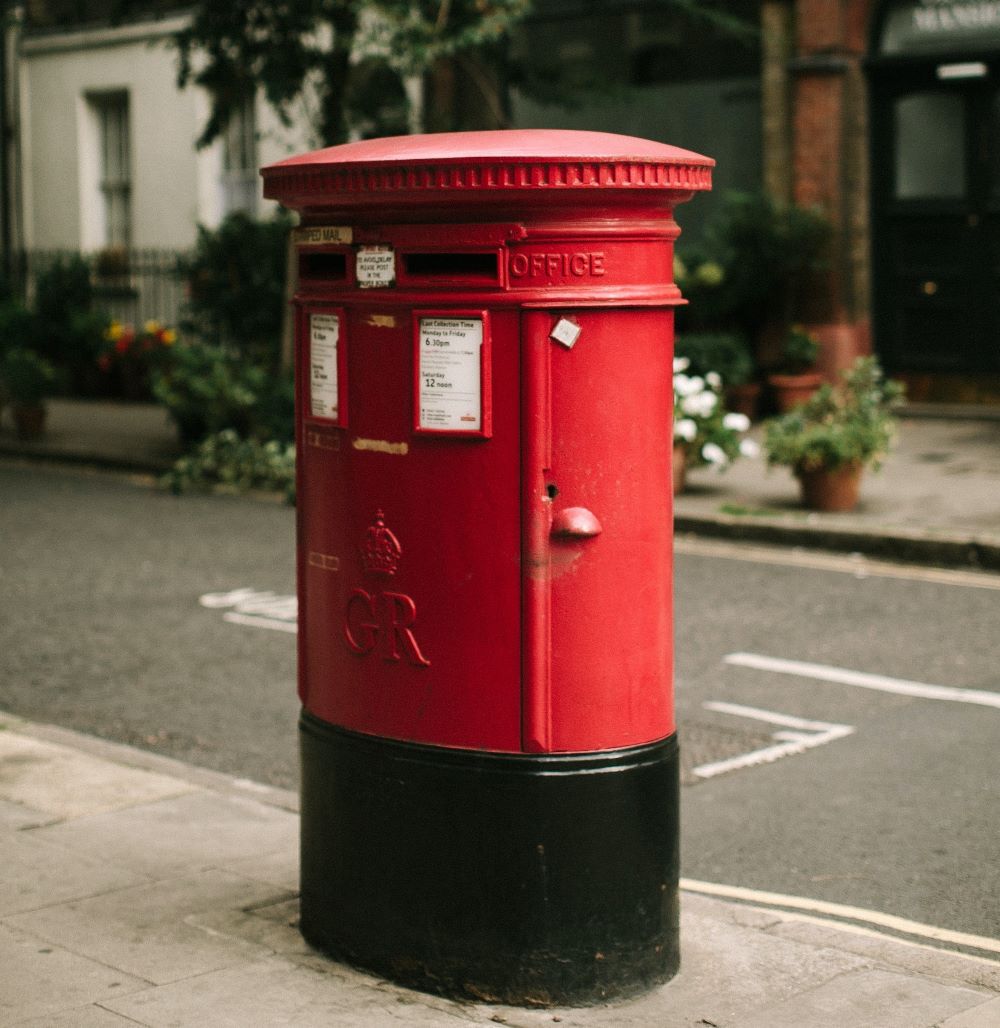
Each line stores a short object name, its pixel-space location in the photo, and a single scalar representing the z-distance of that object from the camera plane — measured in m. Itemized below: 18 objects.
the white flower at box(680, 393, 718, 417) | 12.09
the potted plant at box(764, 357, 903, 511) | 11.17
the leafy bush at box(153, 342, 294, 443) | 14.30
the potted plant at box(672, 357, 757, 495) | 12.06
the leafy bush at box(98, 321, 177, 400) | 19.52
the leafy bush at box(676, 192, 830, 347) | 16.02
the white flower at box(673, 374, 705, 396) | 12.06
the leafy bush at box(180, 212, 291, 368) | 17.77
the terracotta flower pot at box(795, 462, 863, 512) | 11.30
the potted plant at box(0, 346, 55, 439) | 16.45
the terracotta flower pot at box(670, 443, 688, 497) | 12.04
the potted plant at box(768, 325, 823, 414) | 16.31
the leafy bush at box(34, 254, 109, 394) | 20.84
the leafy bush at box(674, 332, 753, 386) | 15.65
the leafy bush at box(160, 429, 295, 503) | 13.59
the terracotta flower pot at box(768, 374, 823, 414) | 16.30
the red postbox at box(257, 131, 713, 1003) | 3.86
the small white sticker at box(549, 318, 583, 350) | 3.86
